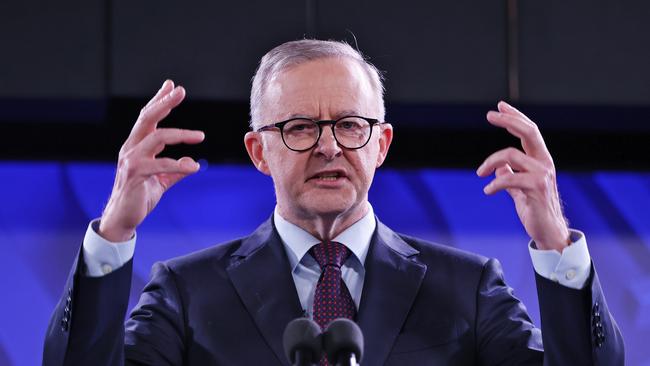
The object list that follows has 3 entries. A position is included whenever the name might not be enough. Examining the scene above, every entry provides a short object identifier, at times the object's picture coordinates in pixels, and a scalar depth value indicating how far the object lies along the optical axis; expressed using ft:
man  14.84
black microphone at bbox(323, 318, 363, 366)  14.31
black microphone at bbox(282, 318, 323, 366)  14.32
